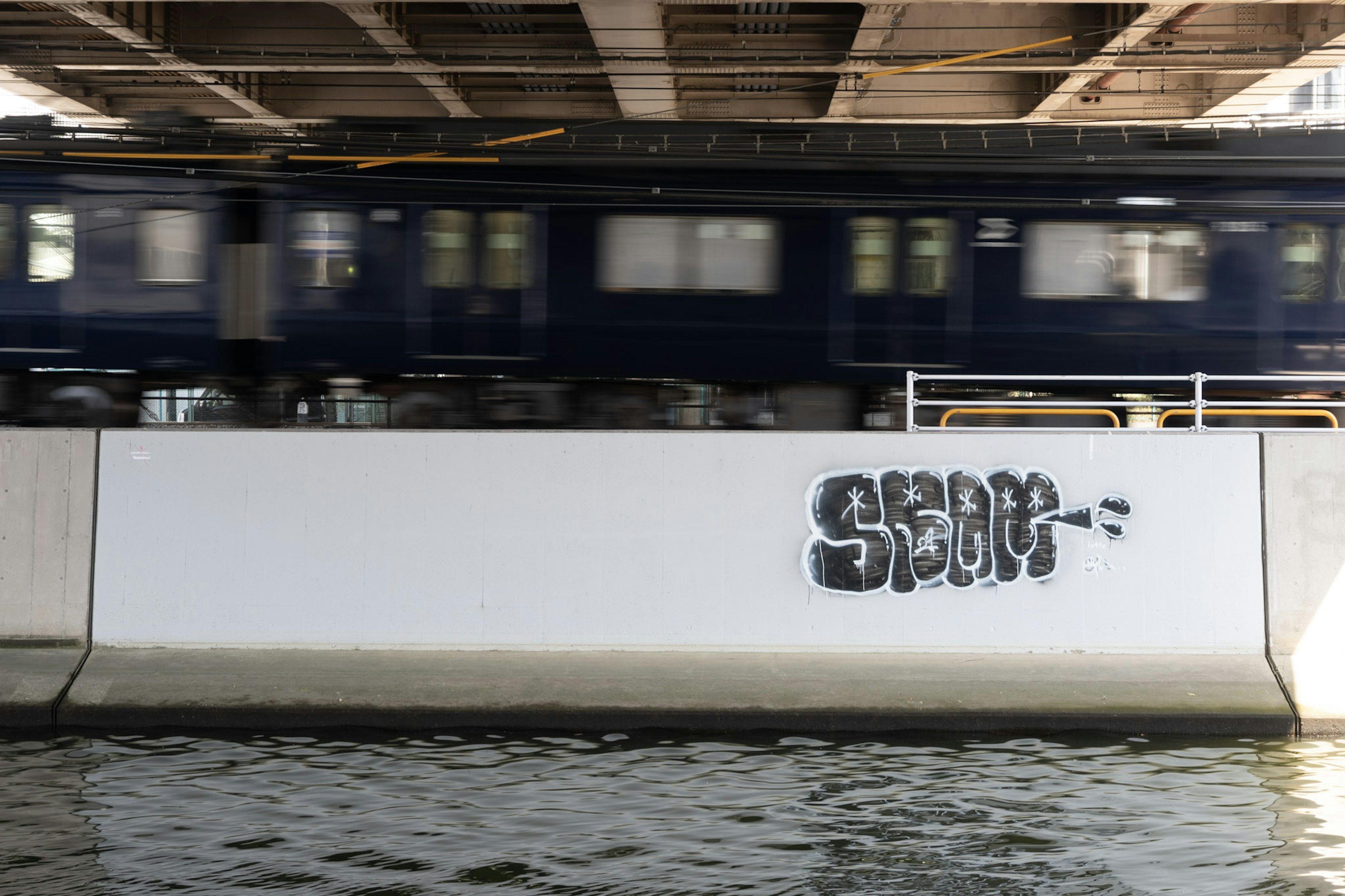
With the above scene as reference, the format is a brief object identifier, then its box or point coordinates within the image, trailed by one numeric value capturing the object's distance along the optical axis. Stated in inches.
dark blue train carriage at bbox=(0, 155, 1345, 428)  689.6
